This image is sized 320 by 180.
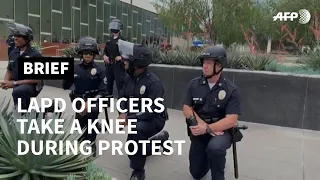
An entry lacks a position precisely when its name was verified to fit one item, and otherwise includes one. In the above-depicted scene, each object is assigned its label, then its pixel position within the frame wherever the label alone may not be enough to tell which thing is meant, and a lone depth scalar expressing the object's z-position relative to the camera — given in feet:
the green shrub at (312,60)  16.60
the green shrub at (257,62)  16.78
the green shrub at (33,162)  6.01
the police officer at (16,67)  10.40
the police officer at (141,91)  8.46
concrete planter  14.29
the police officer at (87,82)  9.81
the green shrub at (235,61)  17.65
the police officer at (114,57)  15.16
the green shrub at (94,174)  5.86
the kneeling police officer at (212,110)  7.81
